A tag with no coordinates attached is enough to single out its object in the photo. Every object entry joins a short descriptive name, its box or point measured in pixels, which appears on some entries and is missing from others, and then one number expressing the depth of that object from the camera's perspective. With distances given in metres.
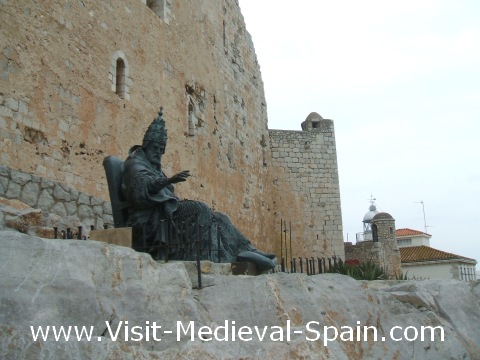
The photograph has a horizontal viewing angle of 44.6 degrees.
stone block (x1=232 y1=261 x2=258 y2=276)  5.29
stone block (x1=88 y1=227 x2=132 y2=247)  5.04
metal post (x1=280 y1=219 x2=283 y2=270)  16.67
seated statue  5.30
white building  32.06
